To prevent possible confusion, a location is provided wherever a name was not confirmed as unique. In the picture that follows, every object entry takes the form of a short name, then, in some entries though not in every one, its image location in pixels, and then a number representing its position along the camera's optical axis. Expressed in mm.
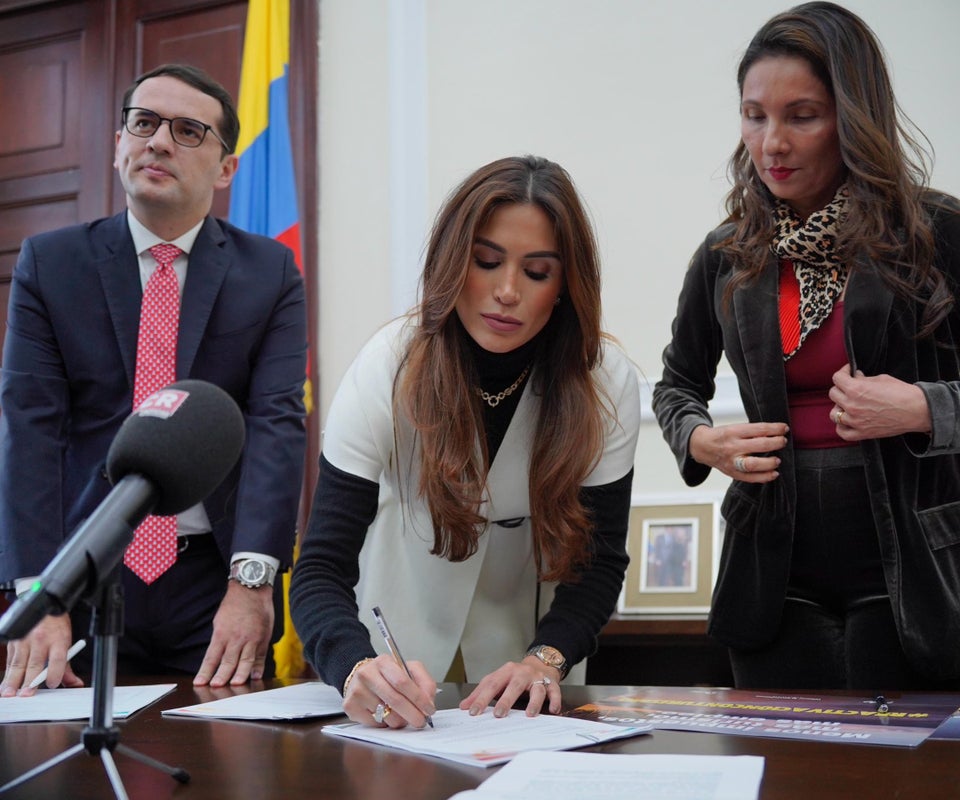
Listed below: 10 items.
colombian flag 4023
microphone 748
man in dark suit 1885
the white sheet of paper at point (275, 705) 1376
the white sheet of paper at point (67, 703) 1416
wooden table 939
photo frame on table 3055
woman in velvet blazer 1585
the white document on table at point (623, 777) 896
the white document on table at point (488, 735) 1105
